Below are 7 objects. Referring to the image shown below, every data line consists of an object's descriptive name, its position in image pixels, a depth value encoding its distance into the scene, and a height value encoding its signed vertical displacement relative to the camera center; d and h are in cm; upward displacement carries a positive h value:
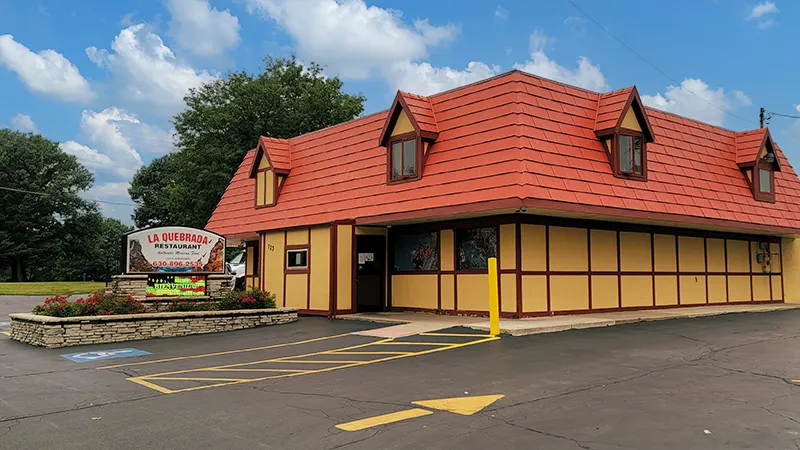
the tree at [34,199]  6084 +677
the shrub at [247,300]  1852 -87
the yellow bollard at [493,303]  1412 -74
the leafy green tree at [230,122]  3941 +908
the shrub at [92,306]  1591 -88
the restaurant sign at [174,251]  1811 +56
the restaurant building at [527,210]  1734 +168
